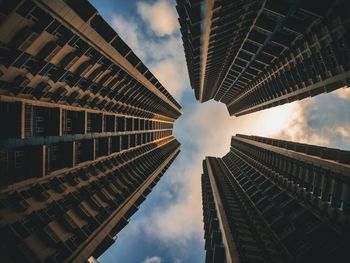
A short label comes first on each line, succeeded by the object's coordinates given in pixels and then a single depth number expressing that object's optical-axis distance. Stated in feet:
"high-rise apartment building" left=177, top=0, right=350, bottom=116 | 121.29
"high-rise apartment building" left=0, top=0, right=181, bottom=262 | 66.85
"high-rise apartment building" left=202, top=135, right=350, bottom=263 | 110.22
